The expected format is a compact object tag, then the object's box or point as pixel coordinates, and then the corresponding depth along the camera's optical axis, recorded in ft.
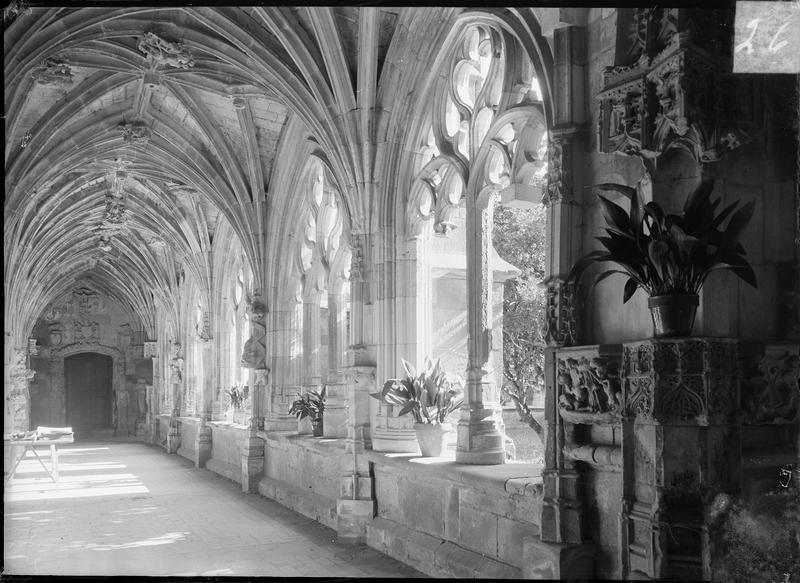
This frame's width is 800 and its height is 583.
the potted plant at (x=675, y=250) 11.91
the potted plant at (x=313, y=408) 33.09
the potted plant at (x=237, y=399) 48.08
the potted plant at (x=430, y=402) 22.76
